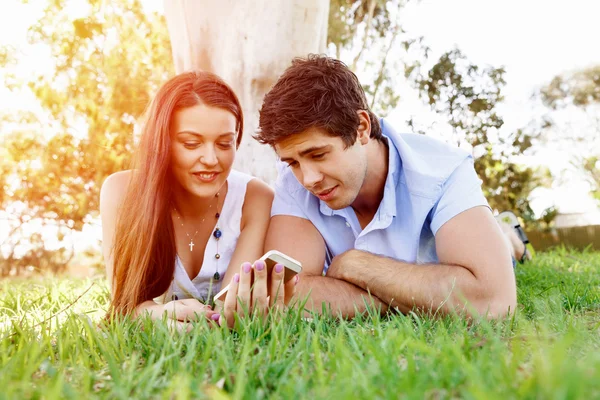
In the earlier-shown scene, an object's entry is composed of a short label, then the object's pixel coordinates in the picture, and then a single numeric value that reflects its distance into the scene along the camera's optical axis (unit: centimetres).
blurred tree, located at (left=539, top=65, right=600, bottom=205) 2092
